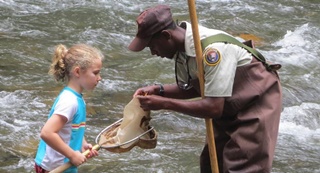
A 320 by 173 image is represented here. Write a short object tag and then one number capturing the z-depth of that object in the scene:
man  7.61
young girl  7.92
